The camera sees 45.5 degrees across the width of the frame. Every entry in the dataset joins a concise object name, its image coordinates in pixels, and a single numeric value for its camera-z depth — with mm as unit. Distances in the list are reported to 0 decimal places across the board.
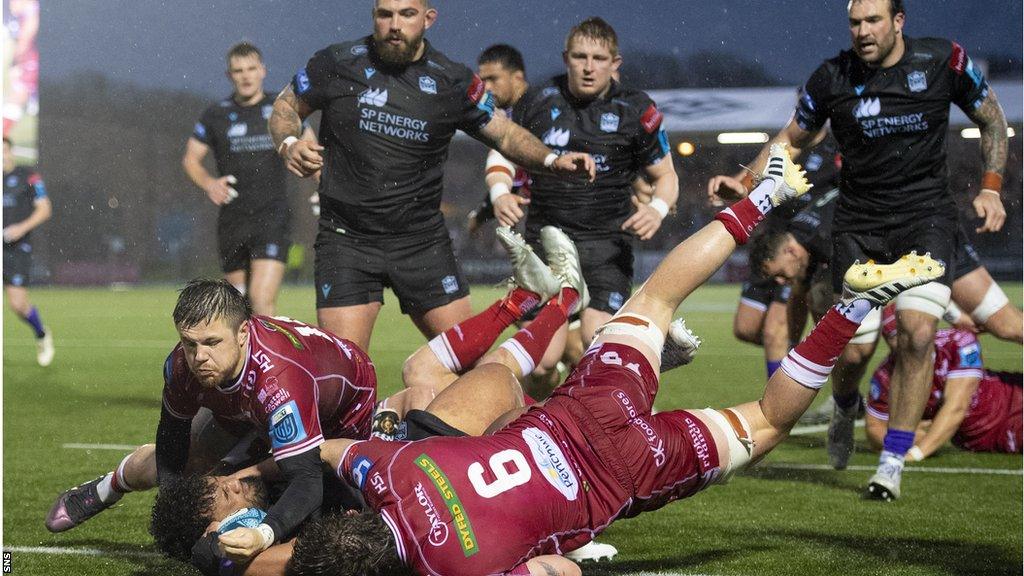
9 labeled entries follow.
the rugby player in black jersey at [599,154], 7039
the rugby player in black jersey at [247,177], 9633
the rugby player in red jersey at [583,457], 3725
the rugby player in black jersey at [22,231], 13047
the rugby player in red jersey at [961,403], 7461
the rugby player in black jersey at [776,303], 9070
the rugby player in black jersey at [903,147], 6355
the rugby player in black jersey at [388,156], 6195
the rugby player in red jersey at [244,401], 4164
